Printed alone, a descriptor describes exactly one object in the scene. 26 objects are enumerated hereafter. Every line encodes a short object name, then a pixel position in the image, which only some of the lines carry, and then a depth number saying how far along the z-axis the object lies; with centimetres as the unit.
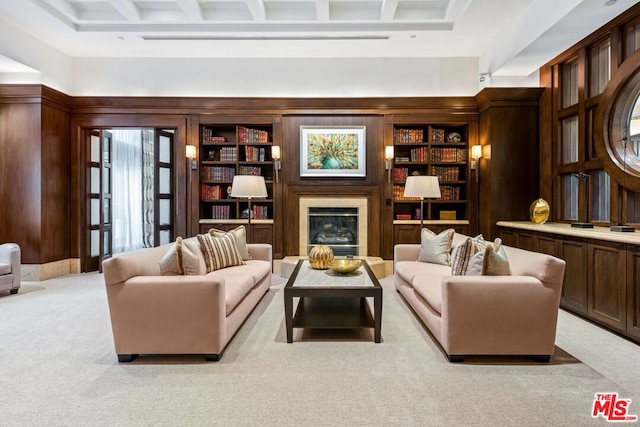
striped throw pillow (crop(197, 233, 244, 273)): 374
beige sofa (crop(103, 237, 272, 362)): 253
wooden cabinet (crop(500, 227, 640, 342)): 297
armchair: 433
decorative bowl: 335
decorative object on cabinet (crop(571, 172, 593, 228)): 432
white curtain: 792
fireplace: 590
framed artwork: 586
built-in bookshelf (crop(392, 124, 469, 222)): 588
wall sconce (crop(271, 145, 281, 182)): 574
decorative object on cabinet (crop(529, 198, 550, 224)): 462
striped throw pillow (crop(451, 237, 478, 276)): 299
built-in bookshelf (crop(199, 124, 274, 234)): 595
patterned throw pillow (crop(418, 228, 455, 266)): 414
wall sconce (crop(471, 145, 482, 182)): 563
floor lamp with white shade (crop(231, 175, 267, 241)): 470
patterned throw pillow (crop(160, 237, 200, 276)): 286
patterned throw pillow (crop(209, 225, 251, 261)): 434
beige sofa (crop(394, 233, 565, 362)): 249
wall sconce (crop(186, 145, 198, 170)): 573
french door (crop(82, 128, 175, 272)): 595
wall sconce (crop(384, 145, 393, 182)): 573
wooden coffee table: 289
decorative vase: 367
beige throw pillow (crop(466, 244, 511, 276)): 266
